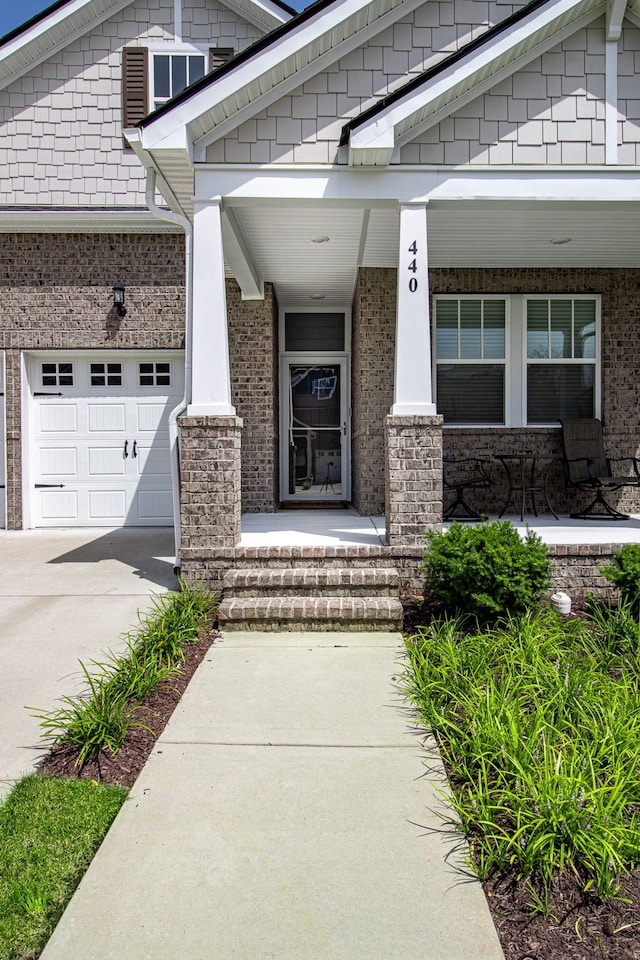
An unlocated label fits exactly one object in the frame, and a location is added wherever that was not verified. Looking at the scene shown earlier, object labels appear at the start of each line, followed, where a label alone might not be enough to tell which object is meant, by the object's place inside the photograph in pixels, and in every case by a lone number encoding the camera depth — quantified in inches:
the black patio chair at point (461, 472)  316.2
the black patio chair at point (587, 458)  304.7
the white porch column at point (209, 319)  211.9
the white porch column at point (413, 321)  214.5
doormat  361.7
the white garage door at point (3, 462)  364.8
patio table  320.6
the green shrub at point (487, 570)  176.4
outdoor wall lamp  354.3
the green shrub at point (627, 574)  178.7
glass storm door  383.6
